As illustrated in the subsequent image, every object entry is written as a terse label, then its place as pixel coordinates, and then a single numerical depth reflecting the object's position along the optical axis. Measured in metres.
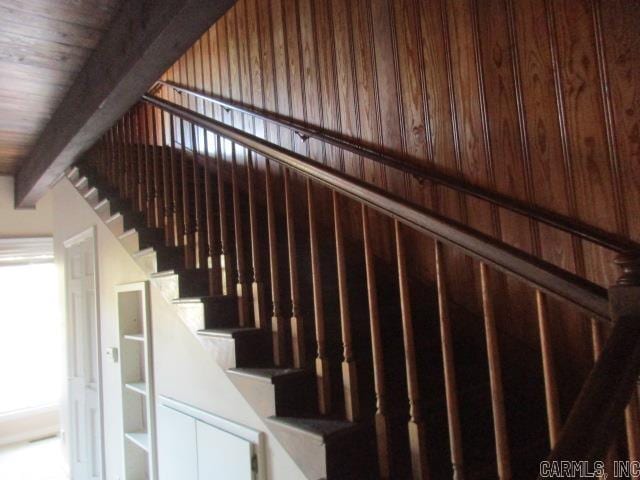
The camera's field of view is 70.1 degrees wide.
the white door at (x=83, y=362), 3.61
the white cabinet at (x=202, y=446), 1.87
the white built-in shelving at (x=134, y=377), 2.87
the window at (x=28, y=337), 5.18
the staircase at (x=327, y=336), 1.33
